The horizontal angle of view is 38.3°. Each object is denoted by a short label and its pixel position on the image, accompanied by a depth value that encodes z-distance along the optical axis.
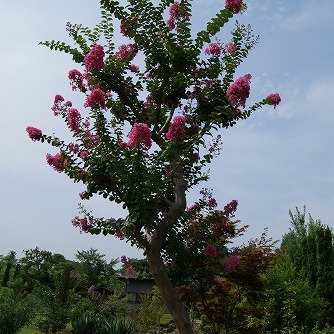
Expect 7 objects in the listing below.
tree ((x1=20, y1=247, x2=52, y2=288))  44.20
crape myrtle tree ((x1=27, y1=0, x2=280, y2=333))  6.46
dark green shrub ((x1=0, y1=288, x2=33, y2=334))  12.84
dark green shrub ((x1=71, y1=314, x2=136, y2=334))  10.16
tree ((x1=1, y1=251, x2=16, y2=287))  43.06
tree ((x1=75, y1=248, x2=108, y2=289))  42.72
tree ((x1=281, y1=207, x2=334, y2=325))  16.73
